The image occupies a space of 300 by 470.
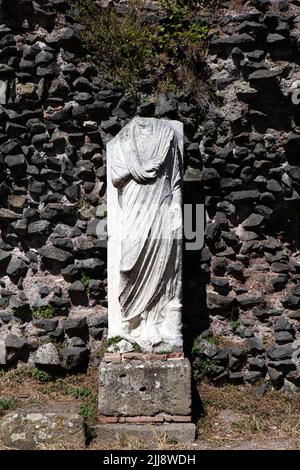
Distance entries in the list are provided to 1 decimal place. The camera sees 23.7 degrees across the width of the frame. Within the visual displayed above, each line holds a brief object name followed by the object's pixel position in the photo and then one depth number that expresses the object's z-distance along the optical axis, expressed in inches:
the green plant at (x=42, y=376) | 265.9
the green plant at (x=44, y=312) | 273.9
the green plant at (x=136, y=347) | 234.2
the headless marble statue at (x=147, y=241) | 237.6
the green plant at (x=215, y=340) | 267.1
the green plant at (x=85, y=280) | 273.9
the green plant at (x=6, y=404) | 247.6
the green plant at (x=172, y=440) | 219.0
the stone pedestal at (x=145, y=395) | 227.3
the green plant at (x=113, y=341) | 237.1
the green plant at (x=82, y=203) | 279.0
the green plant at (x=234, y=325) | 269.6
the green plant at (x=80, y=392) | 256.4
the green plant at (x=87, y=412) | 236.0
